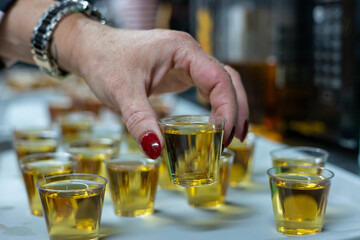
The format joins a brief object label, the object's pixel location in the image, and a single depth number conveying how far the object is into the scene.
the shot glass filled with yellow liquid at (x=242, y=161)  1.12
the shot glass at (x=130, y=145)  1.45
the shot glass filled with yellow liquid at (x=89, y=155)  1.08
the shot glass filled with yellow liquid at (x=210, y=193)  0.97
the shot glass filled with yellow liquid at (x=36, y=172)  0.94
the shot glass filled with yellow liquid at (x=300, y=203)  0.79
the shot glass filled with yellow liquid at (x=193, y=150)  0.78
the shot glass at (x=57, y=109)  1.94
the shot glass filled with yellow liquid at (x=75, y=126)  1.56
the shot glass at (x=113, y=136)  1.30
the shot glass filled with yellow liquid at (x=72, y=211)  0.77
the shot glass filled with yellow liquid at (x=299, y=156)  1.02
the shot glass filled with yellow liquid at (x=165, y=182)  1.10
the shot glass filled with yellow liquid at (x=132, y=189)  0.92
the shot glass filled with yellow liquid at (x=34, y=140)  1.22
